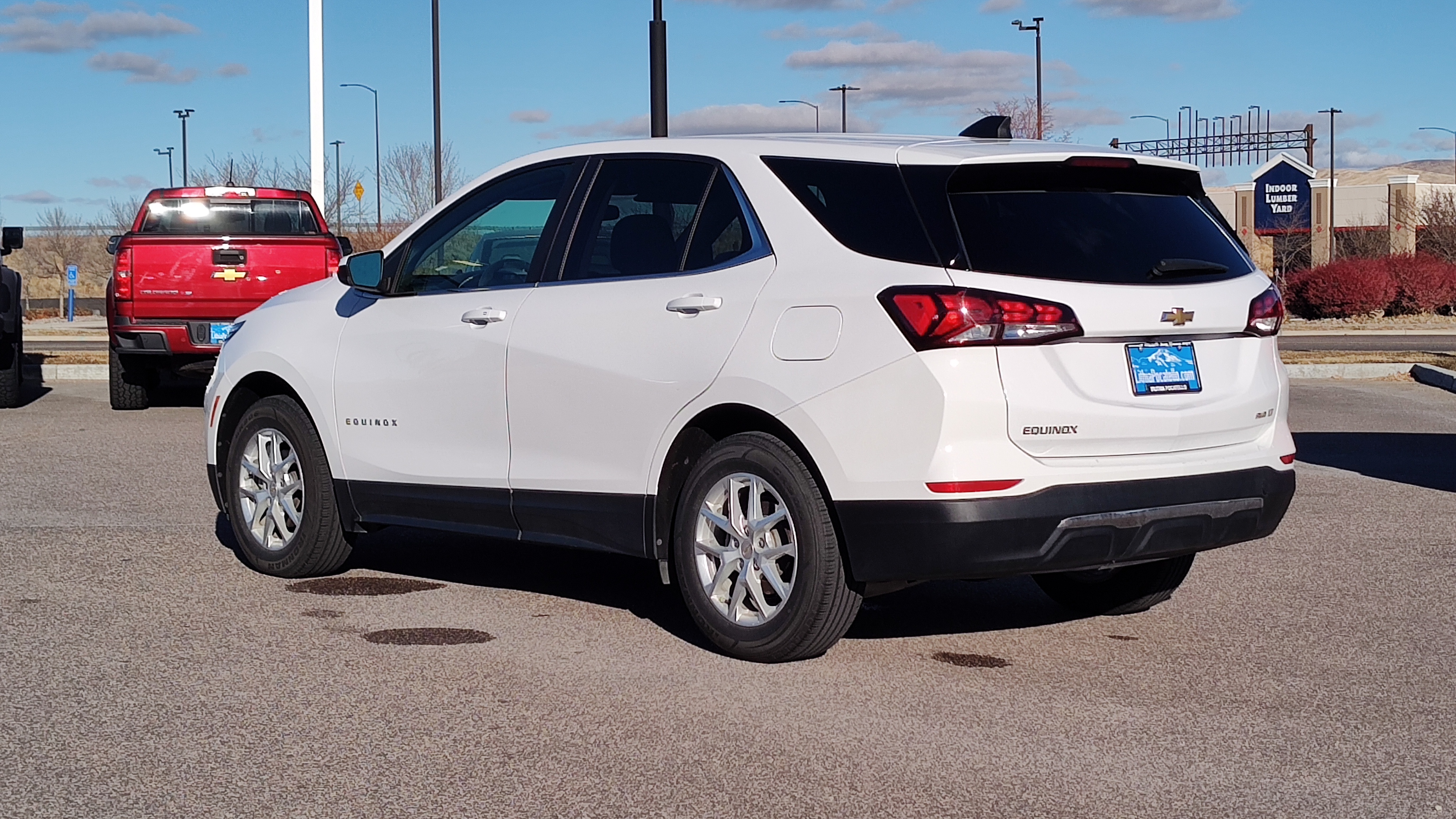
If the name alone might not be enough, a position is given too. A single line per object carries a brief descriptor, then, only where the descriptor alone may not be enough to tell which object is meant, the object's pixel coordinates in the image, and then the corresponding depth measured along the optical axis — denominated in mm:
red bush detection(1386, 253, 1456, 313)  39000
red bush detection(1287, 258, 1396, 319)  38000
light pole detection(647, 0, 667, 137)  16672
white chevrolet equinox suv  5156
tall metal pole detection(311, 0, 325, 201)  22141
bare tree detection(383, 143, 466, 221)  47938
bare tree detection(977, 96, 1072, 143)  55469
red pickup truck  13930
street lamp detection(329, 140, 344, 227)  47781
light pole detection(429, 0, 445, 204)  31000
